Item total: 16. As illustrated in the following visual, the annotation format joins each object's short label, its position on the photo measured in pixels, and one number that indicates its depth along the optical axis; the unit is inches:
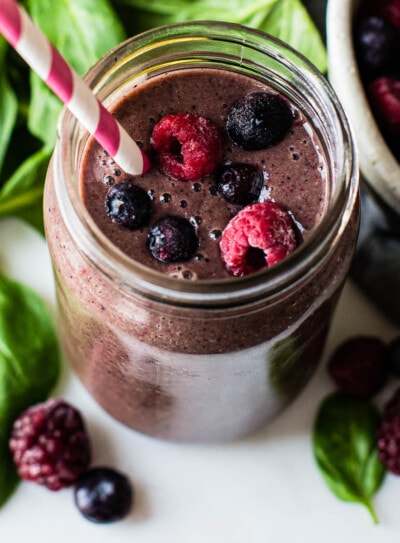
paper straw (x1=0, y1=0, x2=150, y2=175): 12.8
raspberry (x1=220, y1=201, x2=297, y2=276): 14.5
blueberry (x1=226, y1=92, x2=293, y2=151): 15.2
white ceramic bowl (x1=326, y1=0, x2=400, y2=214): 16.7
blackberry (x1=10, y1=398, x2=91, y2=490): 17.7
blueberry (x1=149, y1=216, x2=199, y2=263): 14.7
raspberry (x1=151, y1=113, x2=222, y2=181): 15.0
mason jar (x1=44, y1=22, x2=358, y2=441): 14.2
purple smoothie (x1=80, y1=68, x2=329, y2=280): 15.0
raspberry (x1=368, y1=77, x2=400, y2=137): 17.6
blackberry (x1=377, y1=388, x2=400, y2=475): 18.0
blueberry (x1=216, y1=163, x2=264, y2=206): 15.1
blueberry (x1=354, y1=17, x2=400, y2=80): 17.9
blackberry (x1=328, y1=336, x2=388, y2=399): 18.5
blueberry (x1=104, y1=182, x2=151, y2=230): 14.9
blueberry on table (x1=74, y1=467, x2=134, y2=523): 17.7
